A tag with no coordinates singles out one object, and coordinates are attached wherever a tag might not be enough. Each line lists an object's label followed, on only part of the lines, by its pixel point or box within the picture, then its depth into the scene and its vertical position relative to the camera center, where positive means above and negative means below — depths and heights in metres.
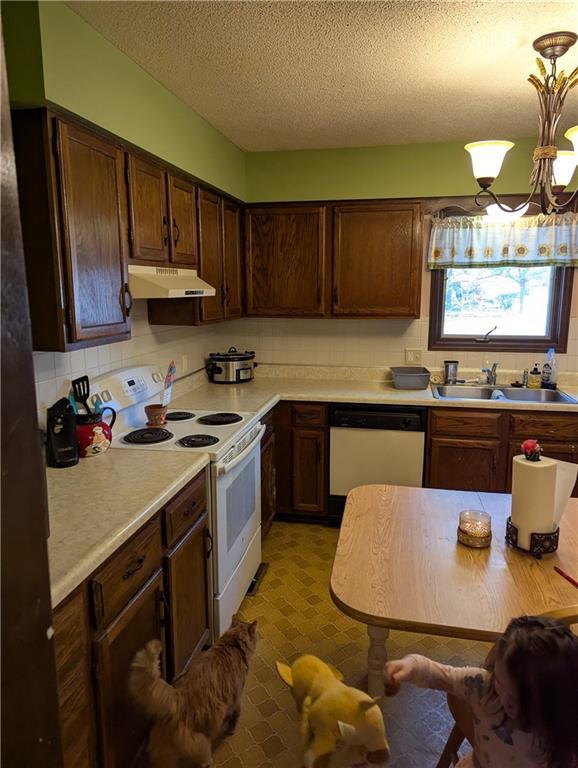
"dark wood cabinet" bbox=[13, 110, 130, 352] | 1.67 +0.25
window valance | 3.43 +0.37
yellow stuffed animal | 0.93 -0.76
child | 0.91 -0.71
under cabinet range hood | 2.21 +0.07
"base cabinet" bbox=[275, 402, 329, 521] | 3.48 -1.07
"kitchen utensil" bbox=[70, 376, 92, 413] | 2.19 -0.37
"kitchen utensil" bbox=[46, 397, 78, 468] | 1.92 -0.50
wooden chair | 1.17 -1.08
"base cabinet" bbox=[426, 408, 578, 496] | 3.17 -0.88
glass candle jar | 1.60 -0.71
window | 3.65 -0.07
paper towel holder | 1.55 -0.72
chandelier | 1.89 +0.57
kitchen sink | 3.49 -0.64
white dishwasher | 3.34 -0.94
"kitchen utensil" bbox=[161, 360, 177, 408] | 2.82 -0.46
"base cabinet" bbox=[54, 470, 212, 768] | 1.33 -0.99
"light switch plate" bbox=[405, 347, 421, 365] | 3.86 -0.41
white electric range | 2.27 -0.68
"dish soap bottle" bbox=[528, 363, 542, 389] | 3.58 -0.55
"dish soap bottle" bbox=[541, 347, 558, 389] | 3.55 -0.50
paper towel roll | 1.53 -0.57
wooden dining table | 1.28 -0.76
